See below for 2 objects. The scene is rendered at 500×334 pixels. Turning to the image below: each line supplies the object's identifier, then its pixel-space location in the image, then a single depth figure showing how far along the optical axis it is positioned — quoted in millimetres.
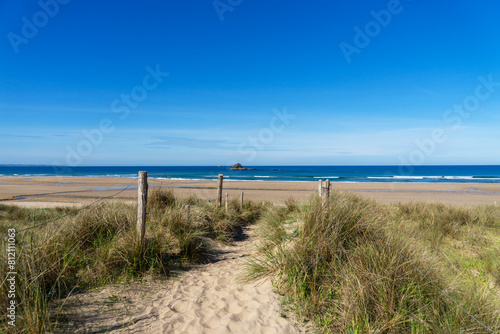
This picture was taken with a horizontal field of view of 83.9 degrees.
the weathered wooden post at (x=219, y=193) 10923
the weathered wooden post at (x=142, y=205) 5301
